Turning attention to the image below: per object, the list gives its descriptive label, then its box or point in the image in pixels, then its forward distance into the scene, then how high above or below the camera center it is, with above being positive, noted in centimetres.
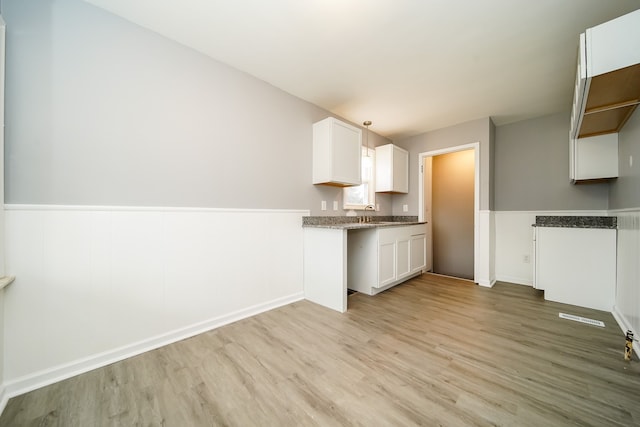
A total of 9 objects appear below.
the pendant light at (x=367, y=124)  347 +138
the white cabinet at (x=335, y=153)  275 +75
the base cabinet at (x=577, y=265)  231 -58
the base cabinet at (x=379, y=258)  279 -59
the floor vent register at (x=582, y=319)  205 -100
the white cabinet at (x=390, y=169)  370 +72
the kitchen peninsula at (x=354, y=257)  239 -55
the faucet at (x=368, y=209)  362 +6
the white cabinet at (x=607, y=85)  128 +85
